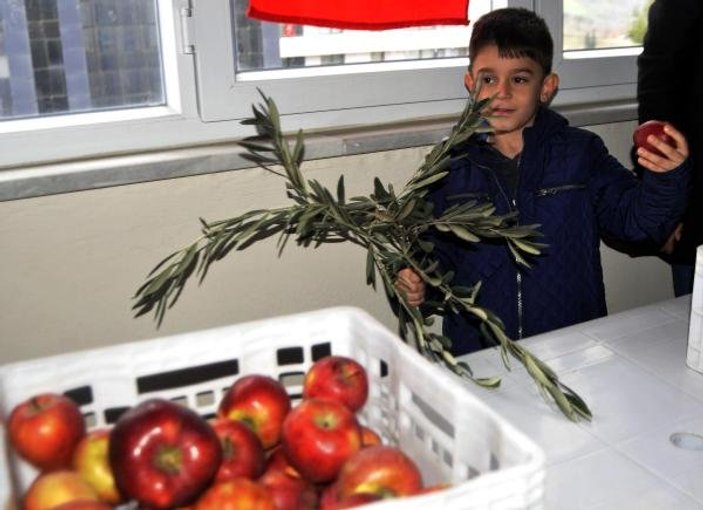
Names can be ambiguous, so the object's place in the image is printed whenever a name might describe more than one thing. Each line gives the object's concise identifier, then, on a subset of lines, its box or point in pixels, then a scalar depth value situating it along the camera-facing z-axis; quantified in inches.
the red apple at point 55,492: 25.0
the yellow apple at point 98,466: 26.7
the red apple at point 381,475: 25.7
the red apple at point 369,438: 30.1
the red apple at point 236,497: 24.8
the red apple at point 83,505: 23.4
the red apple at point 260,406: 30.4
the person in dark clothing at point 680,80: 66.0
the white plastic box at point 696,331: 42.6
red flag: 60.8
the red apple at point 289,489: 27.4
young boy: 58.6
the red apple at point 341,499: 24.7
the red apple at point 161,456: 25.0
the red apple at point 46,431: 27.4
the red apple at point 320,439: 28.2
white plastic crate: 23.8
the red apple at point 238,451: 27.3
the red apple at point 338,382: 31.9
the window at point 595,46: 78.1
